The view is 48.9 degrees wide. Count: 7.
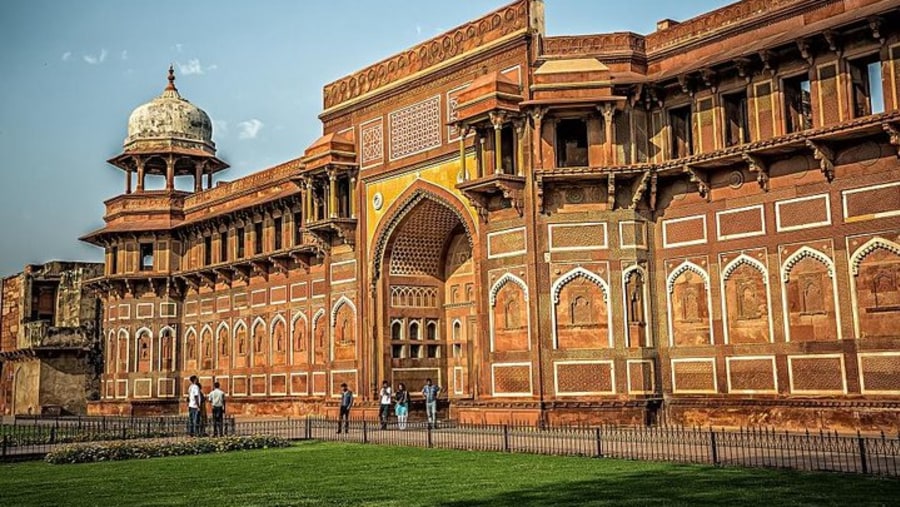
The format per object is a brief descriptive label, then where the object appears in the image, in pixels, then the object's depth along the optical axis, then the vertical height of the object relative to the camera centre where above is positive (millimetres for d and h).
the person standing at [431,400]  24906 -339
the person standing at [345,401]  24734 -298
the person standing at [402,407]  24189 -482
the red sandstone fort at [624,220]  19031 +3691
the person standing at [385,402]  24781 -350
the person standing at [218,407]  22609 -326
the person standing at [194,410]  23000 -367
